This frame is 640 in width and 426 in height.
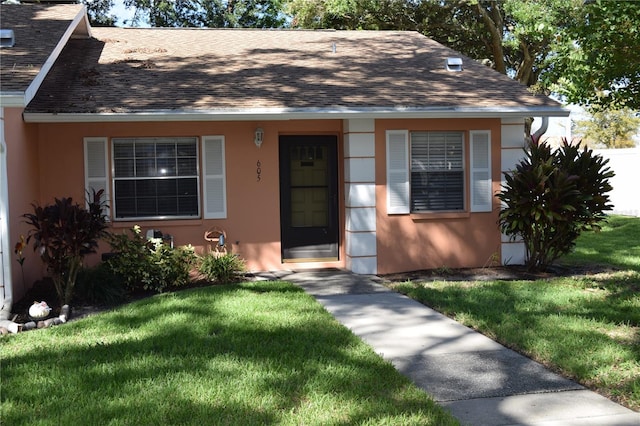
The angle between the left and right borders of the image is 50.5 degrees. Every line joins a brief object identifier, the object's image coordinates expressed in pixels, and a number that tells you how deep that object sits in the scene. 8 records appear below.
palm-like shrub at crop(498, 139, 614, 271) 10.02
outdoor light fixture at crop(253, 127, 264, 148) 10.59
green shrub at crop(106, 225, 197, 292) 9.23
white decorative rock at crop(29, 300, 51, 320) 7.61
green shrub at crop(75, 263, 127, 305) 8.59
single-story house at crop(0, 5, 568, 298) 10.09
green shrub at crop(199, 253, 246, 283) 9.88
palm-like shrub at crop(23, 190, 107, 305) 7.98
